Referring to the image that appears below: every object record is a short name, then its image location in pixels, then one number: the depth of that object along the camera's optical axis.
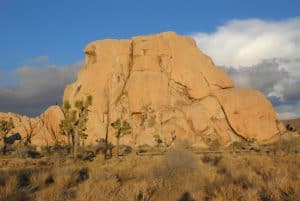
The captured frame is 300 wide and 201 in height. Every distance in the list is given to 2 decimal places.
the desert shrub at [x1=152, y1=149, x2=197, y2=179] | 16.93
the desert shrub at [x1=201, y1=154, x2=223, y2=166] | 25.43
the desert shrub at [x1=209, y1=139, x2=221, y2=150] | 82.91
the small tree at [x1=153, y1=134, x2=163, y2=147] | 85.44
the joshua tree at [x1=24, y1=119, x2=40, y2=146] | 99.33
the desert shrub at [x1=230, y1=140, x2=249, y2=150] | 81.19
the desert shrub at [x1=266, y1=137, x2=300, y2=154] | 54.21
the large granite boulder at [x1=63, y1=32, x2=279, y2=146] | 90.00
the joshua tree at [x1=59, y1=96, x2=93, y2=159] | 43.91
